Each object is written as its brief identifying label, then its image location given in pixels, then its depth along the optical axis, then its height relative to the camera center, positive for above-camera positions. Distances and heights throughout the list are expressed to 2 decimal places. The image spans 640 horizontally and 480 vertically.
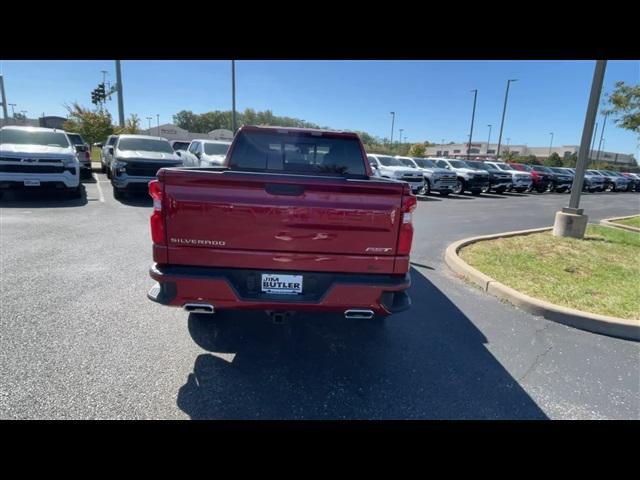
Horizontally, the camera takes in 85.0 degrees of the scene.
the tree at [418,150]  62.25 +1.77
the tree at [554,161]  67.59 +1.21
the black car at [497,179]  21.03 -0.85
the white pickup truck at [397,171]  15.91 -0.51
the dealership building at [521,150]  100.82 +4.40
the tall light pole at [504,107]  36.76 +5.93
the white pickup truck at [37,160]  9.02 -0.52
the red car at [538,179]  24.53 -0.84
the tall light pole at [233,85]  23.72 +4.39
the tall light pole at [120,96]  21.36 +2.97
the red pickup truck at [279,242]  2.57 -0.66
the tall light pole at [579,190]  7.58 -0.49
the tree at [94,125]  28.70 +1.44
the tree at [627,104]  9.96 +1.90
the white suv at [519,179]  22.20 -0.84
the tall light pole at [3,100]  41.14 +4.41
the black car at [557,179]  25.42 -0.82
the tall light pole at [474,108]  38.81 +5.92
